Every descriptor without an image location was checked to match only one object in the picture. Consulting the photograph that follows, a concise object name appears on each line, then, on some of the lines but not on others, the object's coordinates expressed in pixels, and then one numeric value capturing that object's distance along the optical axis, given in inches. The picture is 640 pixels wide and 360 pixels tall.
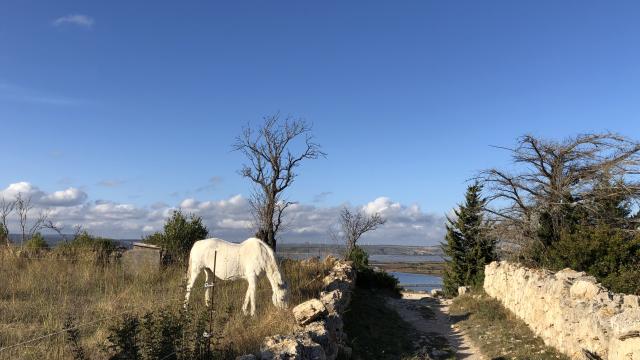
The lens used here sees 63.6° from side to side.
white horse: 412.2
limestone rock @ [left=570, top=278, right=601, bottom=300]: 473.9
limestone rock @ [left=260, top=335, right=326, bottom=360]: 256.2
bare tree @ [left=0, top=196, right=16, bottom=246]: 748.6
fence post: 253.8
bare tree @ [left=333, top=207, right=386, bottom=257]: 1441.9
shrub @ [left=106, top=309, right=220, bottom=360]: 220.5
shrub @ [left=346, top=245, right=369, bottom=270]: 1122.5
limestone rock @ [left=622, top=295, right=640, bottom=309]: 429.4
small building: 576.2
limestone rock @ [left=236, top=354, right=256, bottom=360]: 242.2
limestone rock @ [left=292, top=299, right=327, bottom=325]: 353.5
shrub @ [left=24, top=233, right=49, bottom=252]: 662.9
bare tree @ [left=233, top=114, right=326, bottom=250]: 831.1
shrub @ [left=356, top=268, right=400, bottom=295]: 1020.4
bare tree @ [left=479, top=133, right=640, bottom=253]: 820.6
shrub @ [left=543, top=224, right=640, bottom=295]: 573.9
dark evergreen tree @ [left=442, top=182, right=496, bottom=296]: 1210.0
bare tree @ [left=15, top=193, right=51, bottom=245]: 718.5
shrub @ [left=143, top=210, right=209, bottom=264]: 727.1
